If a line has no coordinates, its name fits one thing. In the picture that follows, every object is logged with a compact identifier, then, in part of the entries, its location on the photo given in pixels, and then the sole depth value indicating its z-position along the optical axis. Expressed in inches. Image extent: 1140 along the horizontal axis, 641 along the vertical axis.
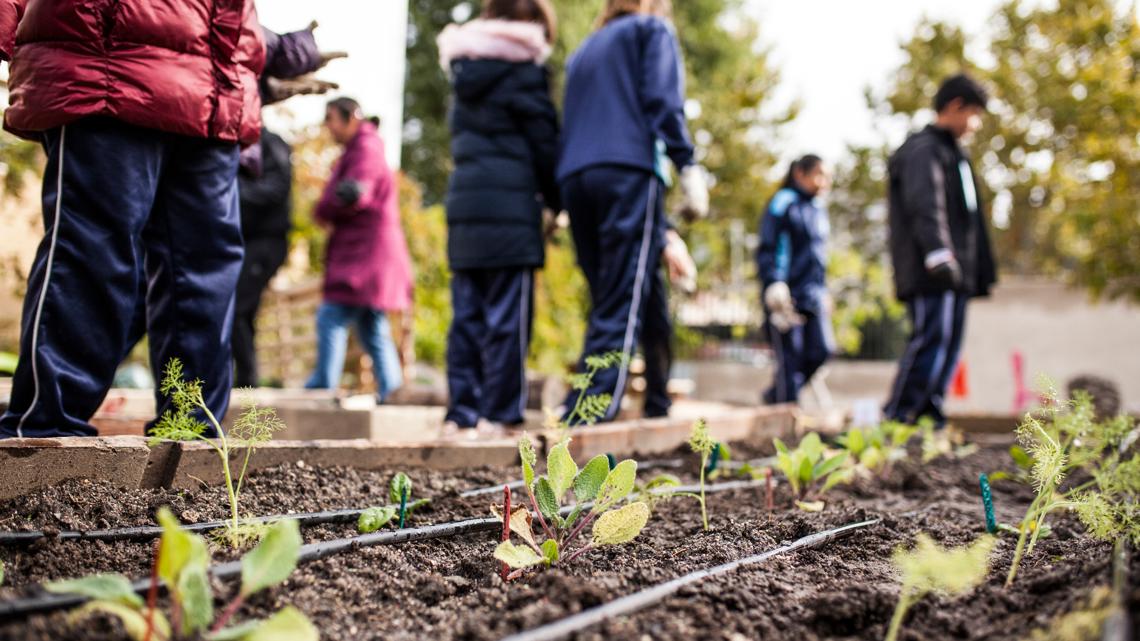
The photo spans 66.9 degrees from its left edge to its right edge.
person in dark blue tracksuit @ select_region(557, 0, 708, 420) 133.5
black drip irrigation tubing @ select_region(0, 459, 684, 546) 54.0
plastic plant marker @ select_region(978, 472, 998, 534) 71.5
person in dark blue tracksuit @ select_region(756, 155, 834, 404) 222.5
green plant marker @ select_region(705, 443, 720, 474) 98.9
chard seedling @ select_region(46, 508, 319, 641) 37.4
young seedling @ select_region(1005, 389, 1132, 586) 59.5
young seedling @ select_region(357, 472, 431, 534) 64.5
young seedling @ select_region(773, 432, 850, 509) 86.0
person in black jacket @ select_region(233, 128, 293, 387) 187.2
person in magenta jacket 184.5
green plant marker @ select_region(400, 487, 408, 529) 66.0
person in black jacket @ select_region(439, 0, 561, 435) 132.3
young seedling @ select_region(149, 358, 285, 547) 56.6
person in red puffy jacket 75.1
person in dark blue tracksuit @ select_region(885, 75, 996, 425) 177.2
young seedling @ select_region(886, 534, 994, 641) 38.2
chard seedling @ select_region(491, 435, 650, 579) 58.4
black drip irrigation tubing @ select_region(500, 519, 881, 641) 42.1
